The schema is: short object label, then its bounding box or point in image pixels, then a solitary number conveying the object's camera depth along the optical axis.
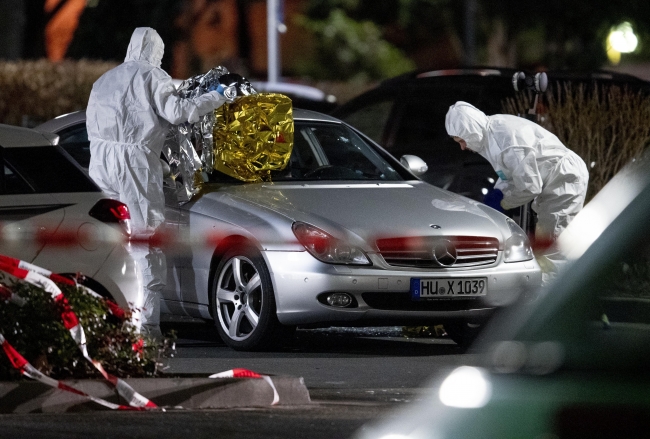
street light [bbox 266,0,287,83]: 61.16
